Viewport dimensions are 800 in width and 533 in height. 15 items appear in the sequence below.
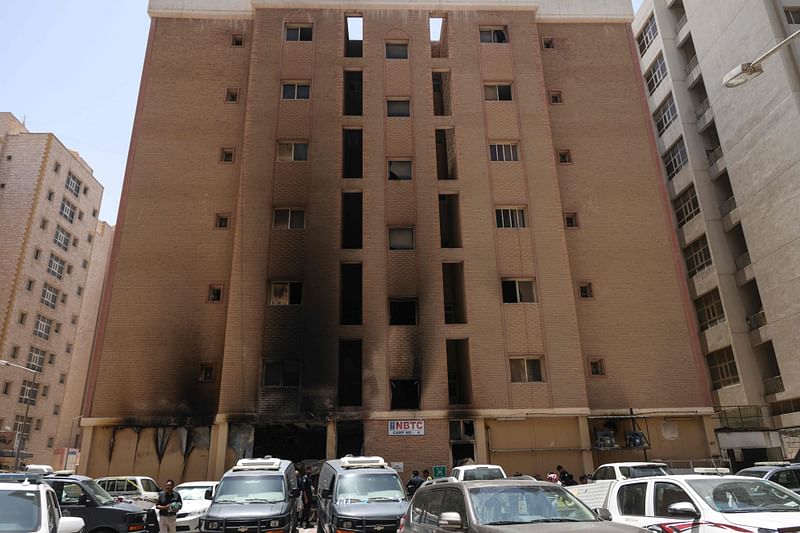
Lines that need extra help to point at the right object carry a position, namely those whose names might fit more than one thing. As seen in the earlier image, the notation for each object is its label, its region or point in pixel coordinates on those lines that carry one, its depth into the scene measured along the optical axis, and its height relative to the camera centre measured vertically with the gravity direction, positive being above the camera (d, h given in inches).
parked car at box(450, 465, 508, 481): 707.4 -9.5
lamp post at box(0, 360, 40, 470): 1748.0 +205.2
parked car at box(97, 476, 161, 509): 813.2 -20.7
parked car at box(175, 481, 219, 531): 642.2 -37.1
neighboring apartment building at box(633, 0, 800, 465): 1246.9 +606.2
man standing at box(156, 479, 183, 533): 563.8 -34.4
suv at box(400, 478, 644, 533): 251.3 -20.9
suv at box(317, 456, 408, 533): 506.0 -27.8
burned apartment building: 1037.8 +411.6
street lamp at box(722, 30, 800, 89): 462.9 +296.8
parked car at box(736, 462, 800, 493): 513.3 -14.9
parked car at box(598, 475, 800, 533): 304.2 -25.2
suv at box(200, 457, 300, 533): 507.8 -26.8
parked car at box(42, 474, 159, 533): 509.4 -27.8
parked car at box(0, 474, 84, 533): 295.0 -17.4
